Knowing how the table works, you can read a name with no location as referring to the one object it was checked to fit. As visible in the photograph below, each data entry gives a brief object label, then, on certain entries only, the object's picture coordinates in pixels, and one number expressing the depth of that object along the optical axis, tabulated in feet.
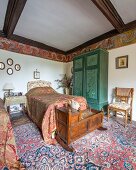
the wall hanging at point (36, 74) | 13.69
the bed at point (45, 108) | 6.81
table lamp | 10.62
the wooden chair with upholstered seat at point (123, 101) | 8.87
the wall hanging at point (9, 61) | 11.59
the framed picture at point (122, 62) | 10.01
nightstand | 10.32
